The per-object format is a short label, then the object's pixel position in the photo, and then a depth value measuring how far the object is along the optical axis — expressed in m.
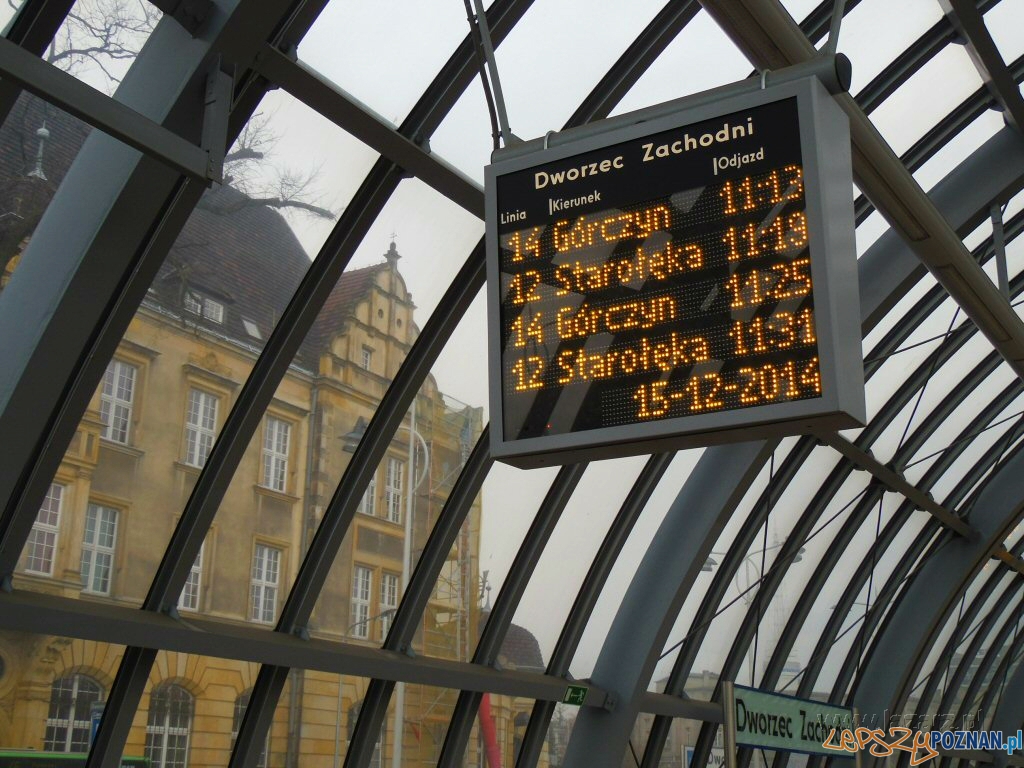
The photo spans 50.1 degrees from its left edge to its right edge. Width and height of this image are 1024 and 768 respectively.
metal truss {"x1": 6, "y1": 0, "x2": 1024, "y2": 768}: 5.90
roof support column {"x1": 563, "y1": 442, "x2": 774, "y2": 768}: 11.78
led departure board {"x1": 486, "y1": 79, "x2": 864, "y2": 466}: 4.30
